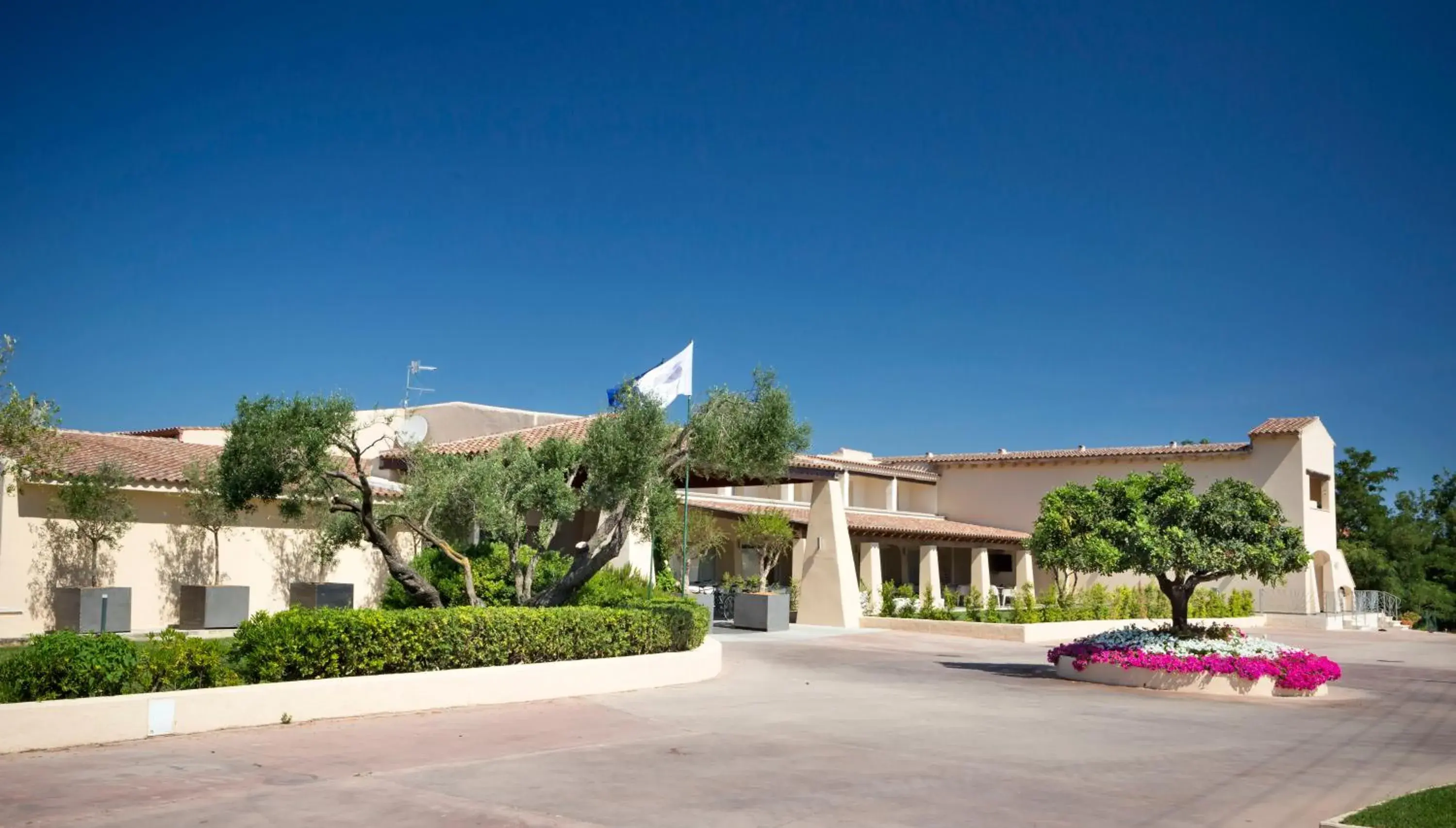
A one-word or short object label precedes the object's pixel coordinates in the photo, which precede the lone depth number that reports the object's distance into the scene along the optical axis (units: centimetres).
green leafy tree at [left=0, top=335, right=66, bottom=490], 1586
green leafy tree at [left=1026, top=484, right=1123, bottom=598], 1738
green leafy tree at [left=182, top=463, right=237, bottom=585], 2161
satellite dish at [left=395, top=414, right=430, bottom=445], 3488
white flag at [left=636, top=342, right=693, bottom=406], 2209
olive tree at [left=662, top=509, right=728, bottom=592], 2778
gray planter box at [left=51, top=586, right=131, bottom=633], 1950
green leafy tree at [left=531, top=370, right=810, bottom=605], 1510
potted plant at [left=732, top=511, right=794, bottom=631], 2748
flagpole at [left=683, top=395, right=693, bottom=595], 1616
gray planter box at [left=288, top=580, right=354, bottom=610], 2316
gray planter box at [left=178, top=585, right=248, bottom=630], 2145
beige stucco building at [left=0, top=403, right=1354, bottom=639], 2142
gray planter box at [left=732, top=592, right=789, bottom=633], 2742
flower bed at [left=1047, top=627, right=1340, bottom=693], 1697
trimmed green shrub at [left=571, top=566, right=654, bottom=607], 2033
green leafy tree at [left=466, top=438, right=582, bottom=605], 1526
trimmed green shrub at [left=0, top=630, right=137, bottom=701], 1011
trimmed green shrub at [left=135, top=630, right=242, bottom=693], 1088
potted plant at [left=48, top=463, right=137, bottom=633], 1959
